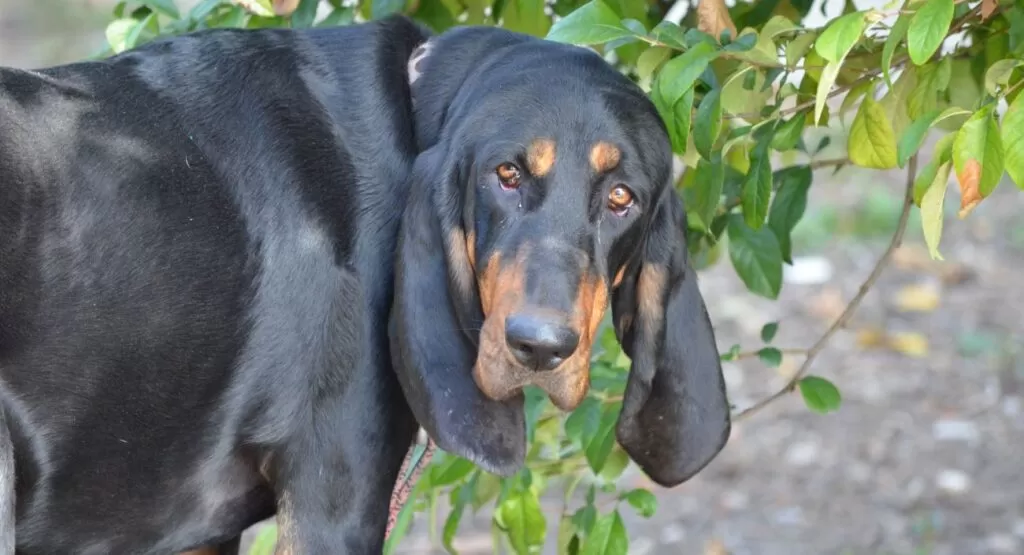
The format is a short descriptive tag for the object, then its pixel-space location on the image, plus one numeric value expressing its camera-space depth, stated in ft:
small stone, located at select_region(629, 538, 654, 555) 34.47
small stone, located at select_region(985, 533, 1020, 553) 33.32
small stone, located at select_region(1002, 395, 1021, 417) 39.58
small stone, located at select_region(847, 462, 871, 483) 36.99
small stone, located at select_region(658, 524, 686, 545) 35.04
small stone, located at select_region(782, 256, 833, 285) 49.01
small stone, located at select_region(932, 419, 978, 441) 38.55
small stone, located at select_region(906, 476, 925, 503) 35.83
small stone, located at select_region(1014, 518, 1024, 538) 33.94
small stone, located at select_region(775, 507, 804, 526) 35.42
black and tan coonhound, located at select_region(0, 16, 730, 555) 18.13
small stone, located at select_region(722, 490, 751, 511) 36.47
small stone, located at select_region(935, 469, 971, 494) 36.17
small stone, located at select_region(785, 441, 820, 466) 38.29
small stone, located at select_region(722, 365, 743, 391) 42.16
